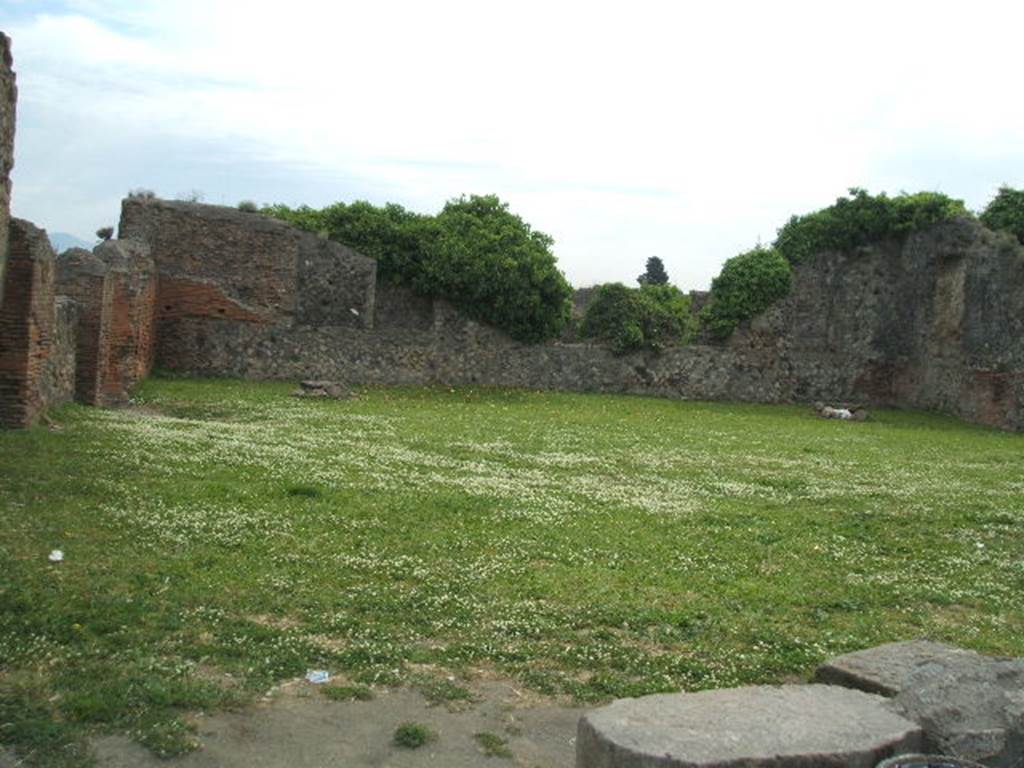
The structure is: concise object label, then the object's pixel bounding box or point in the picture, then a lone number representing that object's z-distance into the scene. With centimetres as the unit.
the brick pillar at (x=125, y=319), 1683
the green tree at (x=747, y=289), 2738
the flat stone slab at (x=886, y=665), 506
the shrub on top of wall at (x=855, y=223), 2717
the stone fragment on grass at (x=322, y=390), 1982
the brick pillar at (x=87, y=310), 1538
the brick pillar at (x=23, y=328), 1190
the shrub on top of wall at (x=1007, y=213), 2539
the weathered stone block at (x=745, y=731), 400
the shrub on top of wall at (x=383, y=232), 2767
